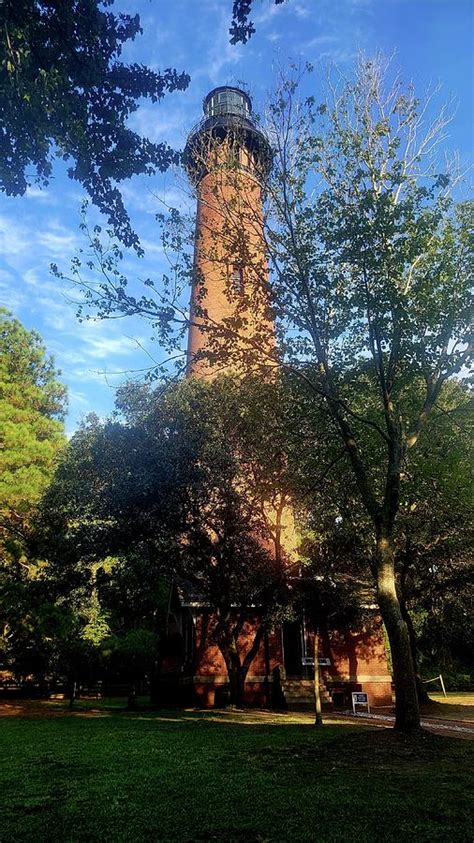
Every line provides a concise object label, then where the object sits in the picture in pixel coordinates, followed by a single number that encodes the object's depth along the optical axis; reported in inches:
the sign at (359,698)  729.6
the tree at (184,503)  697.6
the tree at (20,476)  927.7
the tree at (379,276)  447.5
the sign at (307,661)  935.0
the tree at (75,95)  209.8
